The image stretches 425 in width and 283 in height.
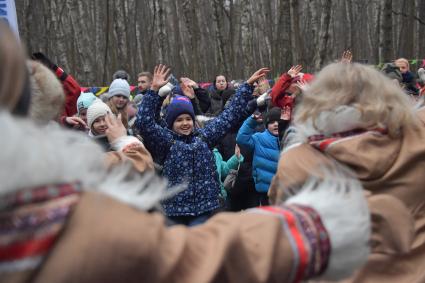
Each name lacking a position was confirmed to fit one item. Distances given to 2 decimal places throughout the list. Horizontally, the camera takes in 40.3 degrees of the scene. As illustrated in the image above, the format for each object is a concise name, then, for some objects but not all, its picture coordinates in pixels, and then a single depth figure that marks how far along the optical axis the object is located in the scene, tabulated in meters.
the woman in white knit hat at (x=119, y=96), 6.27
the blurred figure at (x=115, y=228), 1.13
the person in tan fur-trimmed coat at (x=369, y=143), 2.37
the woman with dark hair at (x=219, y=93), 10.43
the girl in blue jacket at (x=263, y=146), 6.03
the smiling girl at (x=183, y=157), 4.84
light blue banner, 5.99
